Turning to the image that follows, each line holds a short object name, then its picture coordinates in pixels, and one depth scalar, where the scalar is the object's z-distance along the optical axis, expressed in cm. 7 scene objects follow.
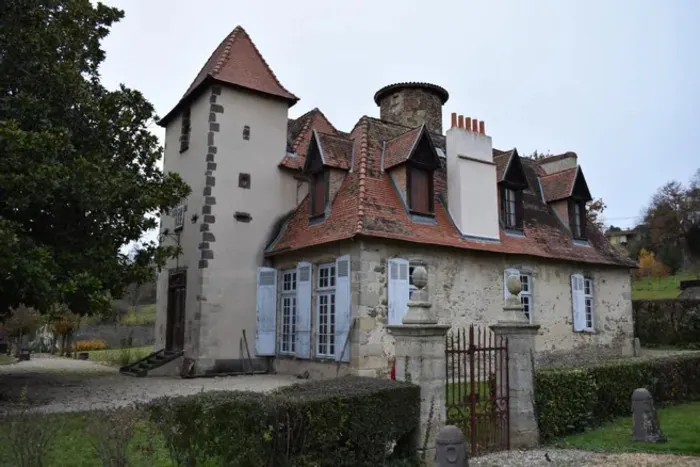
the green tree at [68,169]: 894
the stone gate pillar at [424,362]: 639
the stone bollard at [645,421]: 759
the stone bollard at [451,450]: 521
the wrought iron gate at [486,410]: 696
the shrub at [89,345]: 2781
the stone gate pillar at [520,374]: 745
